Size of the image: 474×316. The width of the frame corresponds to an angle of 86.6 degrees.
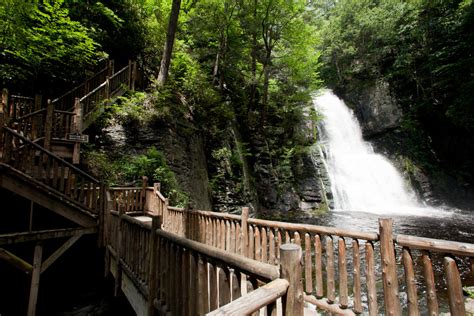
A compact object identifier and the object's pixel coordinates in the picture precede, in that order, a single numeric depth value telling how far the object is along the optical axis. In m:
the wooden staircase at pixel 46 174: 5.31
